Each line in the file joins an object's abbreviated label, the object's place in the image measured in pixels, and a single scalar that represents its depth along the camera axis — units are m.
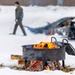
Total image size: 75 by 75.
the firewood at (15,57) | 11.02
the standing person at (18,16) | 20.69
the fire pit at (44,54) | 10.16
